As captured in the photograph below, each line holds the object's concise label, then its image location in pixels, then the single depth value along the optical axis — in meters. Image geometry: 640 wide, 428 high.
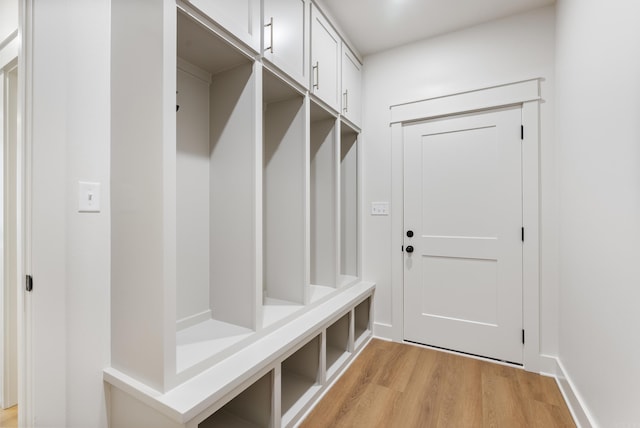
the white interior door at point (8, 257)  1.63
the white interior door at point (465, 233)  2.27
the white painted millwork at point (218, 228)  1.09
